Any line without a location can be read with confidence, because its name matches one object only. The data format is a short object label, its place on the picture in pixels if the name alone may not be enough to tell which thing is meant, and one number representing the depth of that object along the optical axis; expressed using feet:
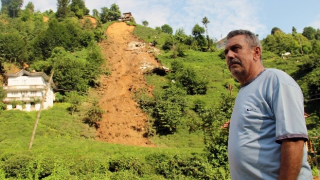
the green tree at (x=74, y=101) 109.19
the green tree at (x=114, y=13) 273.54
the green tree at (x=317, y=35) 295.05
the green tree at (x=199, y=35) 218.32
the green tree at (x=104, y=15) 274.36
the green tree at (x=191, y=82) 133.16
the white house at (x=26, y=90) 113.39
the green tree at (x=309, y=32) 298.02
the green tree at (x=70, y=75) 128.47
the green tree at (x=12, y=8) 299.79
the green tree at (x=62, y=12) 265.75
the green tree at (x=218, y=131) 47.88
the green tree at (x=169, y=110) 96.53
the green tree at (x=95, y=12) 311.88
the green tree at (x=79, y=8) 274.36
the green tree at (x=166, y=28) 314.14
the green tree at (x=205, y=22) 220.37
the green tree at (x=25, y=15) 260.83
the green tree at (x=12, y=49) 161.75
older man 5.74
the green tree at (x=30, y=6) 337.60
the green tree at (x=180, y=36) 216.25
